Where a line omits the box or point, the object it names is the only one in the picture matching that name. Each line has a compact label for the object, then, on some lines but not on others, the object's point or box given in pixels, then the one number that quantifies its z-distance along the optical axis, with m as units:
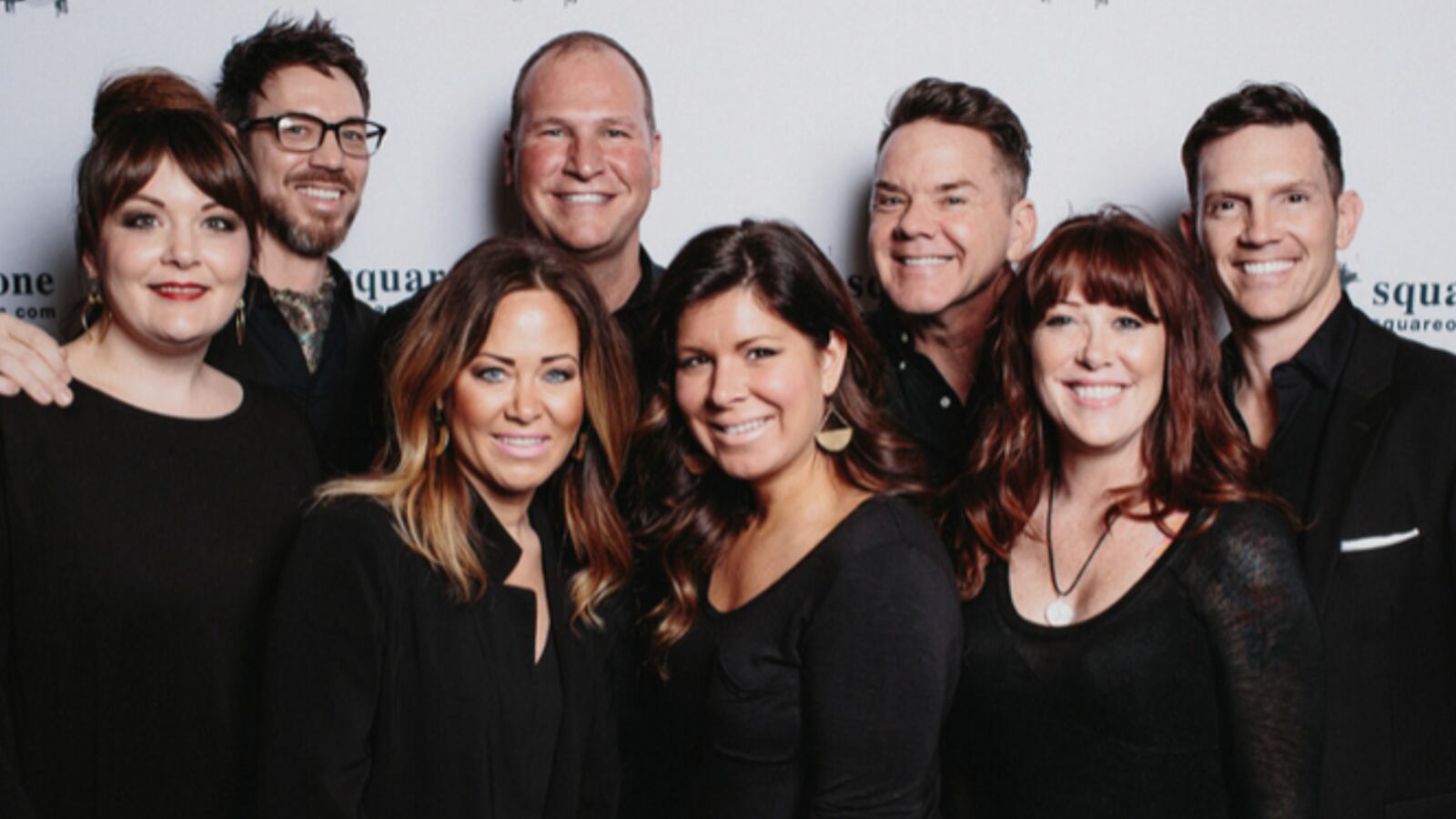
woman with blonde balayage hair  1.62
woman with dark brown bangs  1.79
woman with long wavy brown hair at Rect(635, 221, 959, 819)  1.62
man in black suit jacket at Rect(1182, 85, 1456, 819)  2.05
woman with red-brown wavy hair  1.70
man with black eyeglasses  2.57
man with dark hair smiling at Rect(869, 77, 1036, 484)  2.57
